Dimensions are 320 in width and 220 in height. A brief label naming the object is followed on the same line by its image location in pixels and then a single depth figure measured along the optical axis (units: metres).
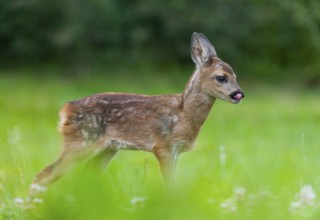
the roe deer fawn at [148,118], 12.80
